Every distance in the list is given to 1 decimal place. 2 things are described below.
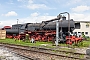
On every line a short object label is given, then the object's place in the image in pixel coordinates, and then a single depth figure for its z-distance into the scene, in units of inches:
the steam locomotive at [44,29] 861.2
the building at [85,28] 2184.3
